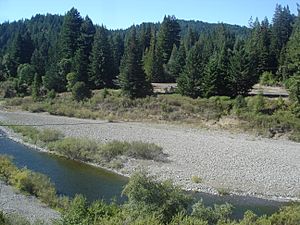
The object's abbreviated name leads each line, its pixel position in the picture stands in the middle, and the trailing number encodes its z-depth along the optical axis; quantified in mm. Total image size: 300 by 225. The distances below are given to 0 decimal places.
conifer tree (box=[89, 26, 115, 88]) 60625
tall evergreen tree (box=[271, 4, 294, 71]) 63153
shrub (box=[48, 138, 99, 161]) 33250
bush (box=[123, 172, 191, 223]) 16047
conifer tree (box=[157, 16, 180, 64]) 77188
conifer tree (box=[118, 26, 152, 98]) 53031
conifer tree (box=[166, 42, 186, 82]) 65188
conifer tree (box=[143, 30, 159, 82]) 64250
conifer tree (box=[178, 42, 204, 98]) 51062
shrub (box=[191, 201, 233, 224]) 16000
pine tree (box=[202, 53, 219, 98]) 49122
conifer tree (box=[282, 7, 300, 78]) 44453
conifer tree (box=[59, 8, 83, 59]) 70000
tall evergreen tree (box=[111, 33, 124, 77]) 66562
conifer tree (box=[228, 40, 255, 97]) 49031
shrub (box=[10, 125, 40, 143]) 39381
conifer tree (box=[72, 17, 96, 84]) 60656
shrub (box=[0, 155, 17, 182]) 24491
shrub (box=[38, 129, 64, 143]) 38250
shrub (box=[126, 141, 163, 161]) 32453
